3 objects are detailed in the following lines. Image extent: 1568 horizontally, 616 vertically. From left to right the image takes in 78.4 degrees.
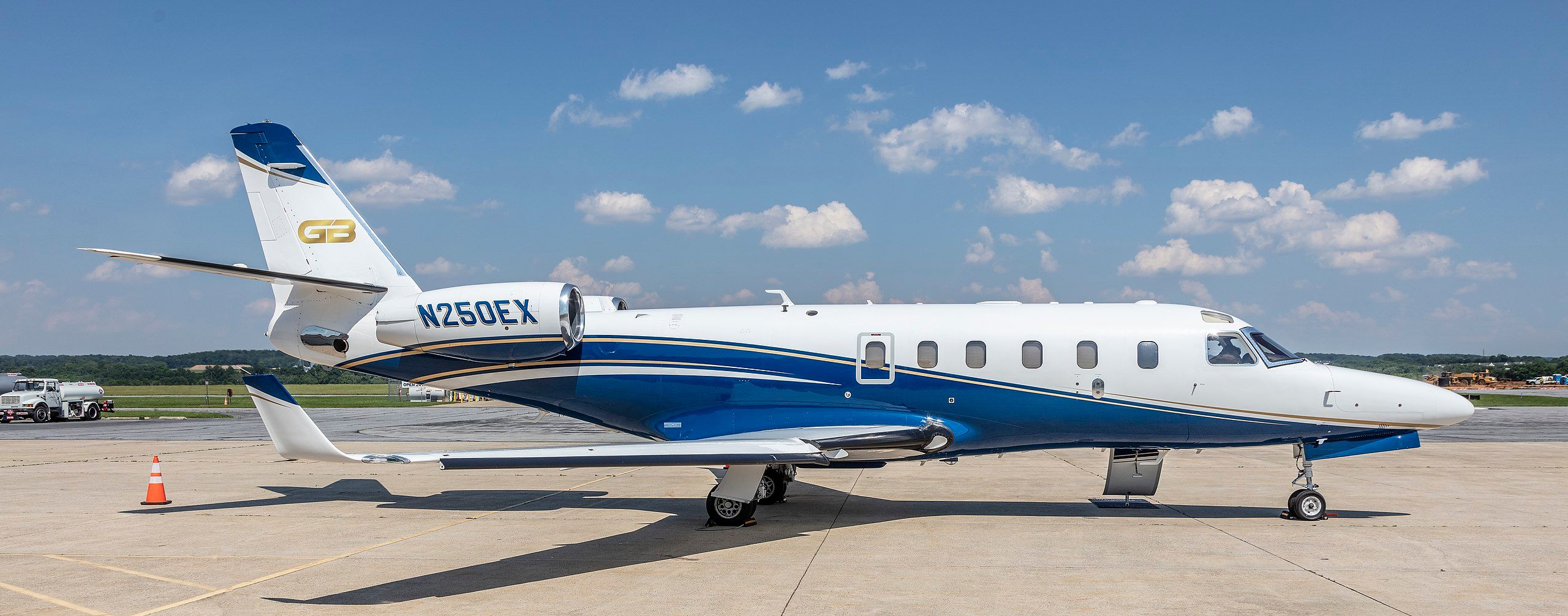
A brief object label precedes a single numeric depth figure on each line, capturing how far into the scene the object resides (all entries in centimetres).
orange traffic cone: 1463
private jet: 1245
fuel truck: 4009
